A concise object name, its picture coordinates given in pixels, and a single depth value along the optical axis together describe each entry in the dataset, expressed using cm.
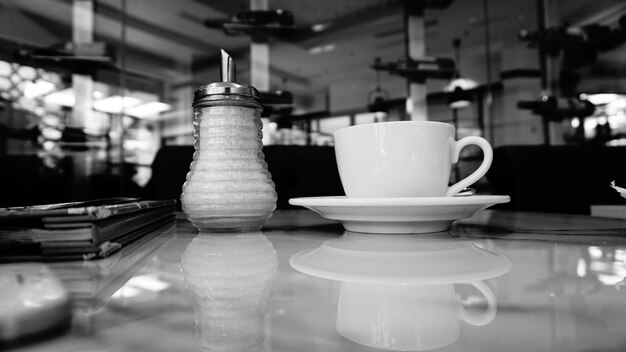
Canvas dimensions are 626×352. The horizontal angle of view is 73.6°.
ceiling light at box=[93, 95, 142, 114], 323
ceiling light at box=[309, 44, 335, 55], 344
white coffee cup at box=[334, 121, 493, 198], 45
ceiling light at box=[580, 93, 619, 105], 346
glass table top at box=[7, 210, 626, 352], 13
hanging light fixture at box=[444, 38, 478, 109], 358
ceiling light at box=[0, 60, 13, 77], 301
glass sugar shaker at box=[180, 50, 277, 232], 42
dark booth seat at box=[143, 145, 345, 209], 147
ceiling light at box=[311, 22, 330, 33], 340
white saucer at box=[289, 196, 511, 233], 38
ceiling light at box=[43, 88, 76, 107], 309
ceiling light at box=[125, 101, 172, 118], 334
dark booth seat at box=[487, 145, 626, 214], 151
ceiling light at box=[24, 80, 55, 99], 302
